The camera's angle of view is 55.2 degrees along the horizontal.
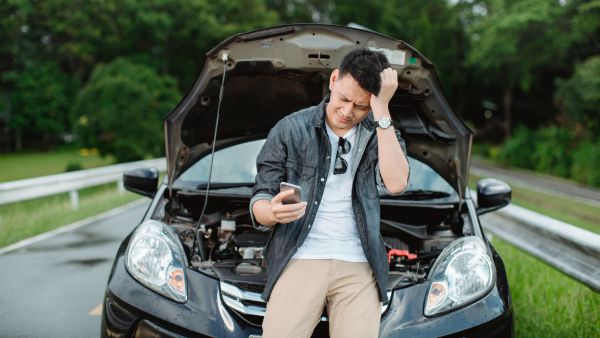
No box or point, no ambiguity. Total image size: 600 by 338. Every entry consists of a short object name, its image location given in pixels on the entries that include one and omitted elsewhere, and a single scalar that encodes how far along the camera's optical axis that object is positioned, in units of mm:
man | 2326
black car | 2744
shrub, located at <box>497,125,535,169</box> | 38344
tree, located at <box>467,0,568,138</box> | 28156
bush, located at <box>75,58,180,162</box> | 20812
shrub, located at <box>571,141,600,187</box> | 27641
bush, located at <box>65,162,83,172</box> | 21078
